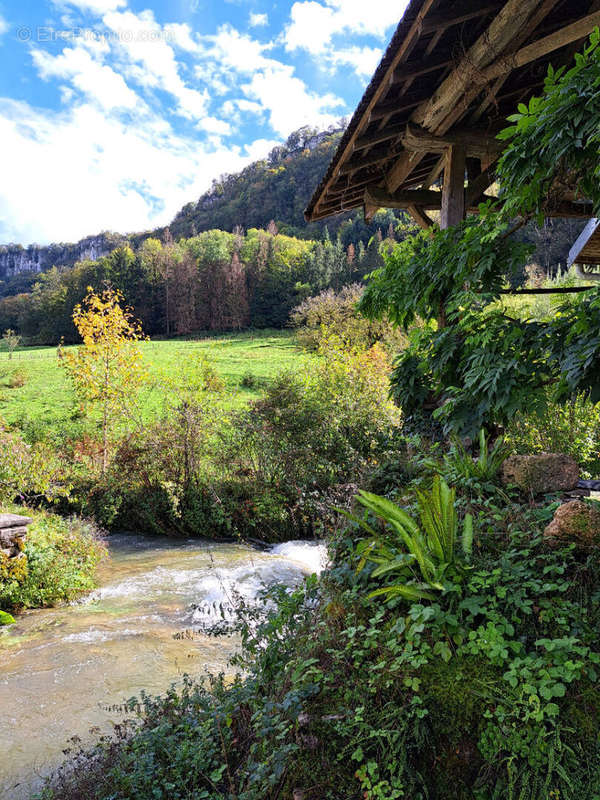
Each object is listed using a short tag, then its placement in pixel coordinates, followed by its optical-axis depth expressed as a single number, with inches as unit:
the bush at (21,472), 347.6
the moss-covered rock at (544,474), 145.6
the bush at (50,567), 260.2
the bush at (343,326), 637.5
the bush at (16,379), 930.1
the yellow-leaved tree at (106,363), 534.0
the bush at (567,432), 353.4
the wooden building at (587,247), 143.3
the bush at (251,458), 407.8
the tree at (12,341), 1367.1
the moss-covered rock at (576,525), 106.4
